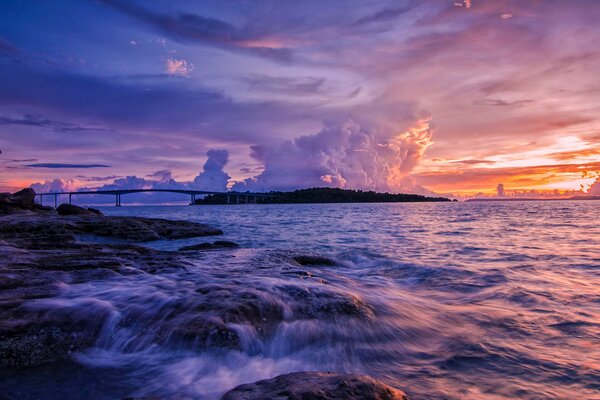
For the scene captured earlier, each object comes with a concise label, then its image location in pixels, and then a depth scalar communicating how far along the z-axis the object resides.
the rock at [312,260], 12.10
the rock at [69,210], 24.67
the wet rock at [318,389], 3.07
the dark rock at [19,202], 24.98
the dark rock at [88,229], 12.72
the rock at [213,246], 14.22
